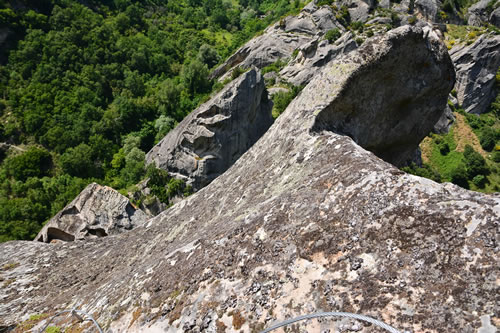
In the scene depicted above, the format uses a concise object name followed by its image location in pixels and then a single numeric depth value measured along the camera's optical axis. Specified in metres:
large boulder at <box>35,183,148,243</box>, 17.23
